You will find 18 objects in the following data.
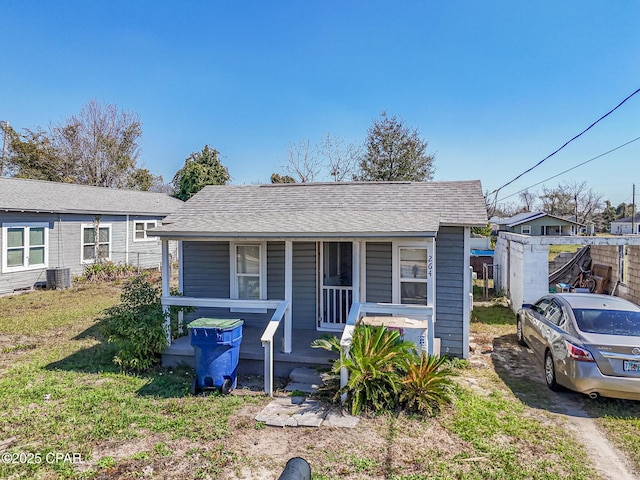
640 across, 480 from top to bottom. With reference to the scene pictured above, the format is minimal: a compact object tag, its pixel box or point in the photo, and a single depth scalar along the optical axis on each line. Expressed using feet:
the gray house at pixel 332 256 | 22.65
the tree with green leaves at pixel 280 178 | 99.10
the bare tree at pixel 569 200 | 208.57
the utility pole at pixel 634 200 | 141.59
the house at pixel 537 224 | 119.85
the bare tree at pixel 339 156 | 94.84
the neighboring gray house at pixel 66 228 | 46.01
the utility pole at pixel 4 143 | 99.25
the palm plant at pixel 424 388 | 16.63
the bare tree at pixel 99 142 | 105.29
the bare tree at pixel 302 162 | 95.14
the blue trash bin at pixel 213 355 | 18.89
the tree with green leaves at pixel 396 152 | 89.51
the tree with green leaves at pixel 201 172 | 93.40
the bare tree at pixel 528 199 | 255.29
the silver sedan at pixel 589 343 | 16.80
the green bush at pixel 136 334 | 21.70
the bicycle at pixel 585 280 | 45.01
